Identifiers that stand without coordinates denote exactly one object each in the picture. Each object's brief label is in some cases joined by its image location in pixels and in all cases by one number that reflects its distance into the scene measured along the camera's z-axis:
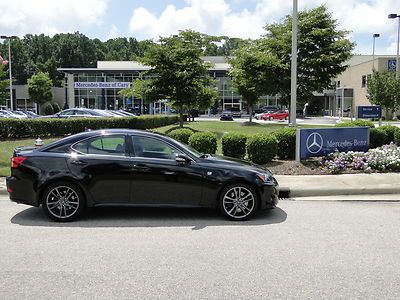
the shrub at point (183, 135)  12.66
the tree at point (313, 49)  22.95
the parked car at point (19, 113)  41.69
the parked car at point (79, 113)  26.36
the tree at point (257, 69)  22.36
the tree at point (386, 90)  40.94
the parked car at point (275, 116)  54.34
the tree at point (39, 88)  68.19
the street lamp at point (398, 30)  41.09
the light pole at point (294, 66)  13.87
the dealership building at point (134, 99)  63.90
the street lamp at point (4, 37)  45.27
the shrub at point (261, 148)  11.92
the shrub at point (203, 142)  11.96
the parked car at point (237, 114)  64.30
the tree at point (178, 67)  20.30
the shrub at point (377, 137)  13.66
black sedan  6.89
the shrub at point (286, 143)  12.62
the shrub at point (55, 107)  73.26
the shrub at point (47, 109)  69.88
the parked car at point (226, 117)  51.83
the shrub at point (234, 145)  12.23
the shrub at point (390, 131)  13.97
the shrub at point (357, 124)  14.23
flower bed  11.39
